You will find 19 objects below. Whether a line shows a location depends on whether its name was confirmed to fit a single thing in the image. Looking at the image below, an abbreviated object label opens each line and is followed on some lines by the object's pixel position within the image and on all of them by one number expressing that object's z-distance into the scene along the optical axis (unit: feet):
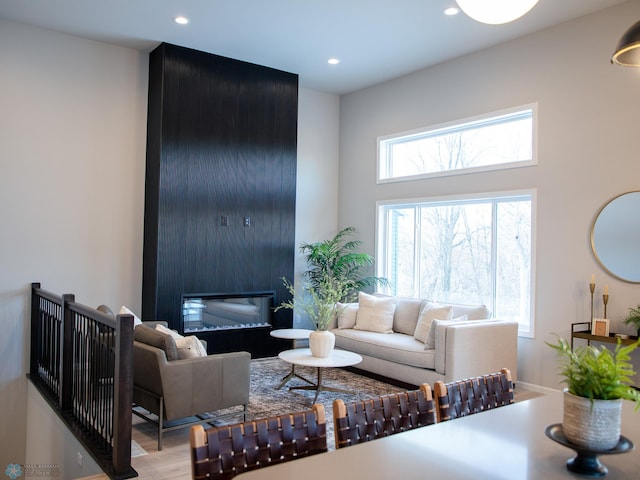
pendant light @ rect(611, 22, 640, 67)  6.13
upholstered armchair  11.77
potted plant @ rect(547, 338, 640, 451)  4.36
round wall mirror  15.24
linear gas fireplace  20.42
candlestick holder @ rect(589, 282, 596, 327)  15.67
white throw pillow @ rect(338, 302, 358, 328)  20.72
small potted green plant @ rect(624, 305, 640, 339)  14.45
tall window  18.65
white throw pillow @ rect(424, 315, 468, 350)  16.51
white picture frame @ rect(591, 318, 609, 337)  14.97
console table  14.48
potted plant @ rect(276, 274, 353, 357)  15.43
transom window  18.78
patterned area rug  14.58
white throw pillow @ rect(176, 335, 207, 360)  12.52
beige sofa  15.98
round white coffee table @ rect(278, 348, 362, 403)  14.82
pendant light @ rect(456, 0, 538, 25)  5.96
